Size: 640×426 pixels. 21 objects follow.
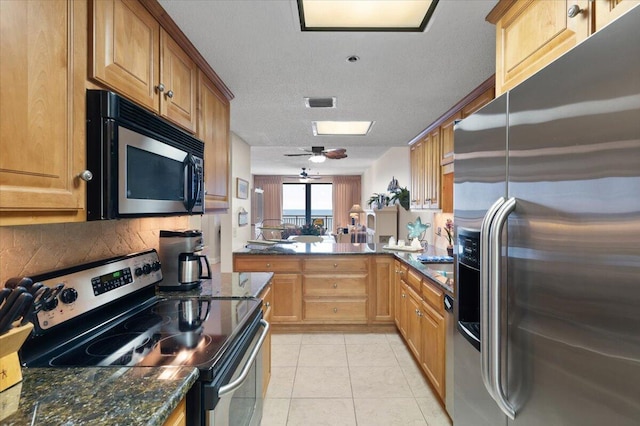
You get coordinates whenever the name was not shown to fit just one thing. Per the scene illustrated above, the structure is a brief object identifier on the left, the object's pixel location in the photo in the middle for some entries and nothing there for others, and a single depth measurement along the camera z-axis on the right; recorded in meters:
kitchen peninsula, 3.60
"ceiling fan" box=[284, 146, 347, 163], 5.27
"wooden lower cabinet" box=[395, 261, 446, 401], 2.21
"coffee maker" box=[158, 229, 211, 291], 1.89
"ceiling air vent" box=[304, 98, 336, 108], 2.85
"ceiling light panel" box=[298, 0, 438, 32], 1.58
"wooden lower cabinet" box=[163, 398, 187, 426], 0.89
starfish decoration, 4.05
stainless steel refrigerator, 0.64
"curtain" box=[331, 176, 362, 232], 12.04
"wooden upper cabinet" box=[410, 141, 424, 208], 4.03
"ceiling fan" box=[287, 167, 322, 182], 9.81
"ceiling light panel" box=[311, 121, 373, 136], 3.89
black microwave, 1.09
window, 12.66
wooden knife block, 0.84
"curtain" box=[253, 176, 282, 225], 12.09
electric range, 1.04
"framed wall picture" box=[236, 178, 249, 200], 5.20
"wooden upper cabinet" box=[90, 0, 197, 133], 1.16
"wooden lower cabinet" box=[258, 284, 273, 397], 2.13
